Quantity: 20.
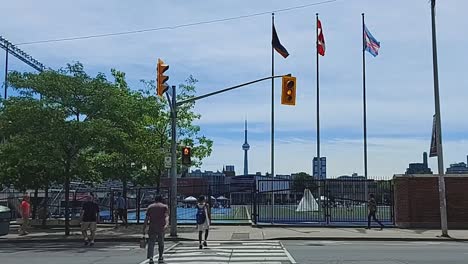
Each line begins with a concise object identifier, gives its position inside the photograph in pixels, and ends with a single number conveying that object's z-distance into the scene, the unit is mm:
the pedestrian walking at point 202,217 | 20594
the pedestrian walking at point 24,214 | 26594
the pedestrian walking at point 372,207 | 29047
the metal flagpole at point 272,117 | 39062
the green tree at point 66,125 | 24797
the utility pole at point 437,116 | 26391
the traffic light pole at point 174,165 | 24766
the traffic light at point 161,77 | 22016
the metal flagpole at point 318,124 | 39469
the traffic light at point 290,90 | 23359
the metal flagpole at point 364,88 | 38406
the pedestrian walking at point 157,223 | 15797
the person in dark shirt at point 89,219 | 22312
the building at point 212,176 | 112050
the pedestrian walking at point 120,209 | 29734
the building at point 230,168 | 186075
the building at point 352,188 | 32412
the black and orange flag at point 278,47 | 36156
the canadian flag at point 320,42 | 38094
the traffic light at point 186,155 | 25688
